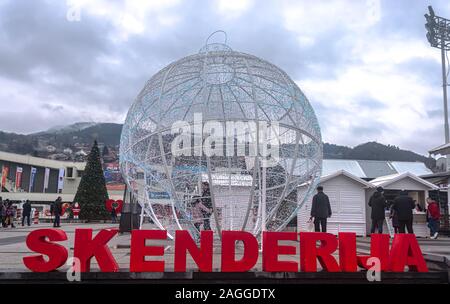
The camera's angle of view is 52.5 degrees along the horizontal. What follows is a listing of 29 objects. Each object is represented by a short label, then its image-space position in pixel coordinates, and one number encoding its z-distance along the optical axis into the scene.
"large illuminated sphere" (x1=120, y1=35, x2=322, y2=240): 10.91
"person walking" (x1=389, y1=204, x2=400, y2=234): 15.51
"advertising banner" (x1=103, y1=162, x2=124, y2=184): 74.69
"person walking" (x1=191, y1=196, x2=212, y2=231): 11.37
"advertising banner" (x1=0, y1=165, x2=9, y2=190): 55.79
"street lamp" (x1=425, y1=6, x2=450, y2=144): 39.34
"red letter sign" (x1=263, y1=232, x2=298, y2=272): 8.19
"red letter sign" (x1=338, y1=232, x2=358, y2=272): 8.44
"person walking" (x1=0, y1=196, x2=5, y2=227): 25.40
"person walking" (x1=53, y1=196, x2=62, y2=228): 24.33
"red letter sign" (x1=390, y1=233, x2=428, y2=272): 8.34
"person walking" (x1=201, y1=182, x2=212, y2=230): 11.33
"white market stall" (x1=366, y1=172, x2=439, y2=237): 22.97
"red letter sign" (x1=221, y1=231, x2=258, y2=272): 8.07
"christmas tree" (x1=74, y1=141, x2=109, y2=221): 36.00
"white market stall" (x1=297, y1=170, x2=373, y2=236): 22.92
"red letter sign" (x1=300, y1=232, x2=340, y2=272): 8.33
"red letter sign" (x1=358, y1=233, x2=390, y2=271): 8.38
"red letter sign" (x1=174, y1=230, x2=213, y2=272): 8.10
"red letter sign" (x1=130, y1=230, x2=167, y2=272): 8.03
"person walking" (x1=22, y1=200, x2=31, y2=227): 27.35
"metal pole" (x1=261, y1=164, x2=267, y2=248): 11.07
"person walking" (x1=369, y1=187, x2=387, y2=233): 14.73
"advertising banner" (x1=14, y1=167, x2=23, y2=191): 56.75
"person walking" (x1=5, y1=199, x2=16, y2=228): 26.08
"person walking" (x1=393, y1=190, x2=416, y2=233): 13.65
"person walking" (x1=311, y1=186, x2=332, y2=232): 13.27
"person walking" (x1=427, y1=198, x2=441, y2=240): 19.80
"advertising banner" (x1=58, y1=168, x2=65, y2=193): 63.28
